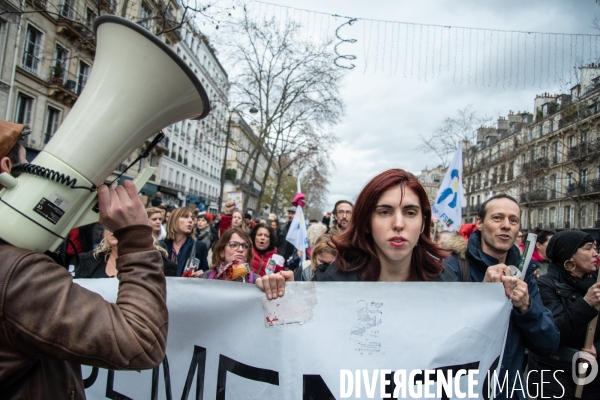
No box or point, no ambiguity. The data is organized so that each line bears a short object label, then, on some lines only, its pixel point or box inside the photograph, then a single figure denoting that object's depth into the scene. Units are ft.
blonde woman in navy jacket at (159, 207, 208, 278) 16.21
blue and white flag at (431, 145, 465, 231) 21.33
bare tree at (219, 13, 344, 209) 70.51
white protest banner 5.90
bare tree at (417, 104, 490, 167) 83.85
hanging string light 23.08
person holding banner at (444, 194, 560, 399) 6.45
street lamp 69.55
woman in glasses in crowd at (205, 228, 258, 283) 12.72
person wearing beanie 8.49
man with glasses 18.11
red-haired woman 6.32
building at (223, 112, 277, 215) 204.95
